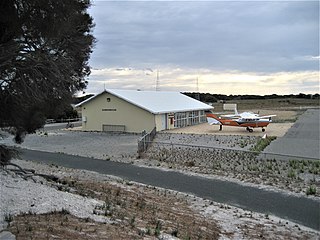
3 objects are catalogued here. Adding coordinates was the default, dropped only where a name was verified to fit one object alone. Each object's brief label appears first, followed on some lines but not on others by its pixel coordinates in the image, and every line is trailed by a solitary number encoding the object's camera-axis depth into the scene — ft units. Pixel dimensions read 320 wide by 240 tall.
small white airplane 110.93
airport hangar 112.78
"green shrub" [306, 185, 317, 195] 37.21
